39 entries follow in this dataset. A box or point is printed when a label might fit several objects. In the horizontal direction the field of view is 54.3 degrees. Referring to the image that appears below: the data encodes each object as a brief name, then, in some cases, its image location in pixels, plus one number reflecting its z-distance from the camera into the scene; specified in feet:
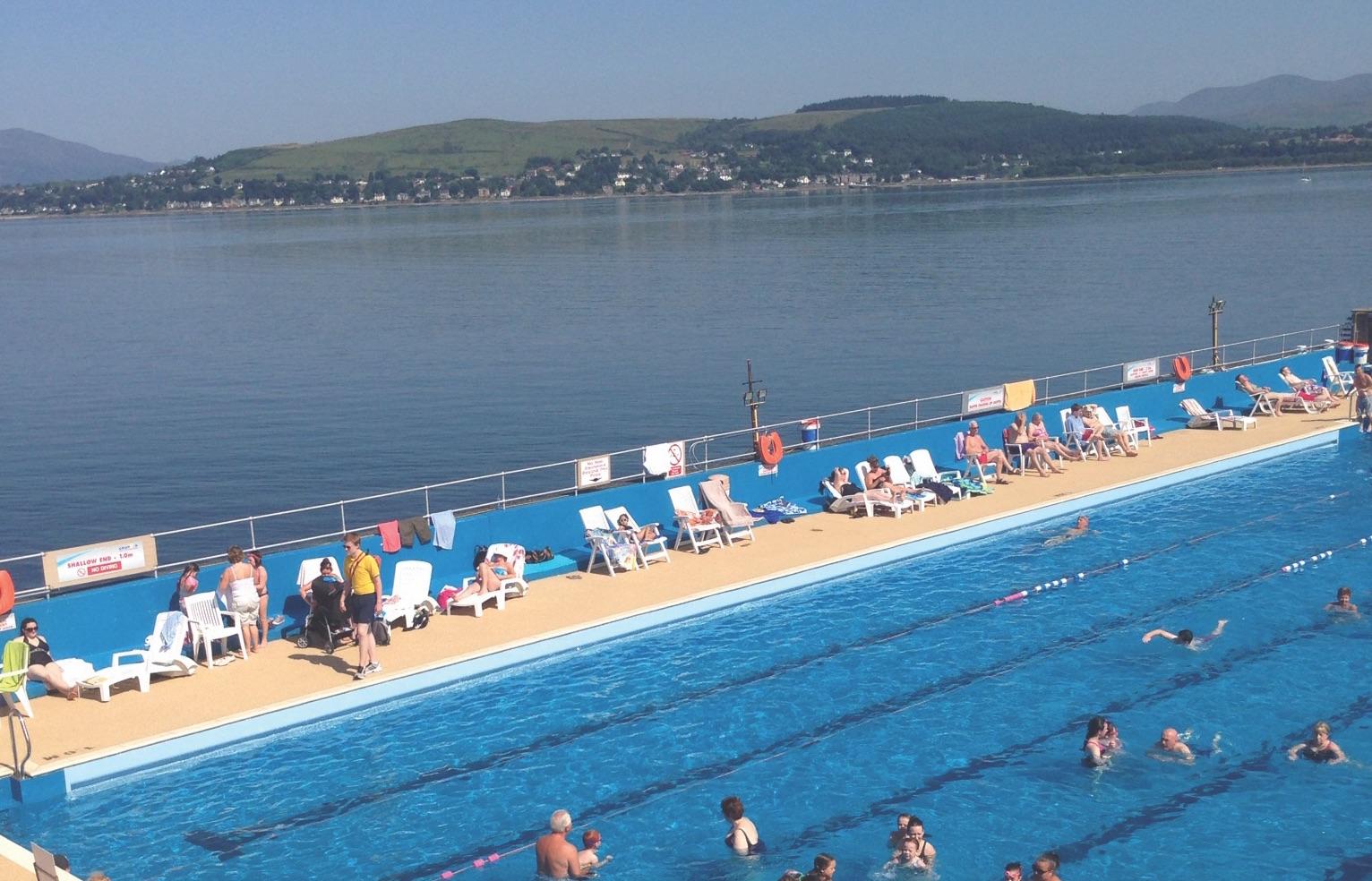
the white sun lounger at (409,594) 52.60
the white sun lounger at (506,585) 54.34
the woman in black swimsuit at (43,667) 45.93
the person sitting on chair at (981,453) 73.97
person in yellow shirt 47.32
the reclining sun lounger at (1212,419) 88.53
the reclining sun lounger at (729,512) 64.13
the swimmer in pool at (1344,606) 55.01
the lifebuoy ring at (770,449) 69.00
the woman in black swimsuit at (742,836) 37.93
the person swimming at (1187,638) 52.03
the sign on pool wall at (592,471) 64.54
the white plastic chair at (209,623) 49.37
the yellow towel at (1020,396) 82.28
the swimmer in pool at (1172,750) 42.98
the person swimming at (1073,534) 66.18
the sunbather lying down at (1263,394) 91.91
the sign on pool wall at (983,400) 80.79
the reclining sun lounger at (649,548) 60.90
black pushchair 50.21
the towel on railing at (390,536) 55.98
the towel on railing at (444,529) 57.98
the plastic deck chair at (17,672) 42.96
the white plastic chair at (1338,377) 97.66
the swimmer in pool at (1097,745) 42.32
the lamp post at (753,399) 74.75
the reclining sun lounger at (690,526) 63.05
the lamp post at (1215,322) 102.05
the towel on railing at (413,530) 57.11
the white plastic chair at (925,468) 73.67
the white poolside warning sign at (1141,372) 93.91
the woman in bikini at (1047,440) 77.66
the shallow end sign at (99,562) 49.96
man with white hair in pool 36.32
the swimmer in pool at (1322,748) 42.04
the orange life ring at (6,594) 46.68
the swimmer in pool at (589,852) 36.70
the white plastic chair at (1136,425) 83.66
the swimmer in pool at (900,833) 36.27
